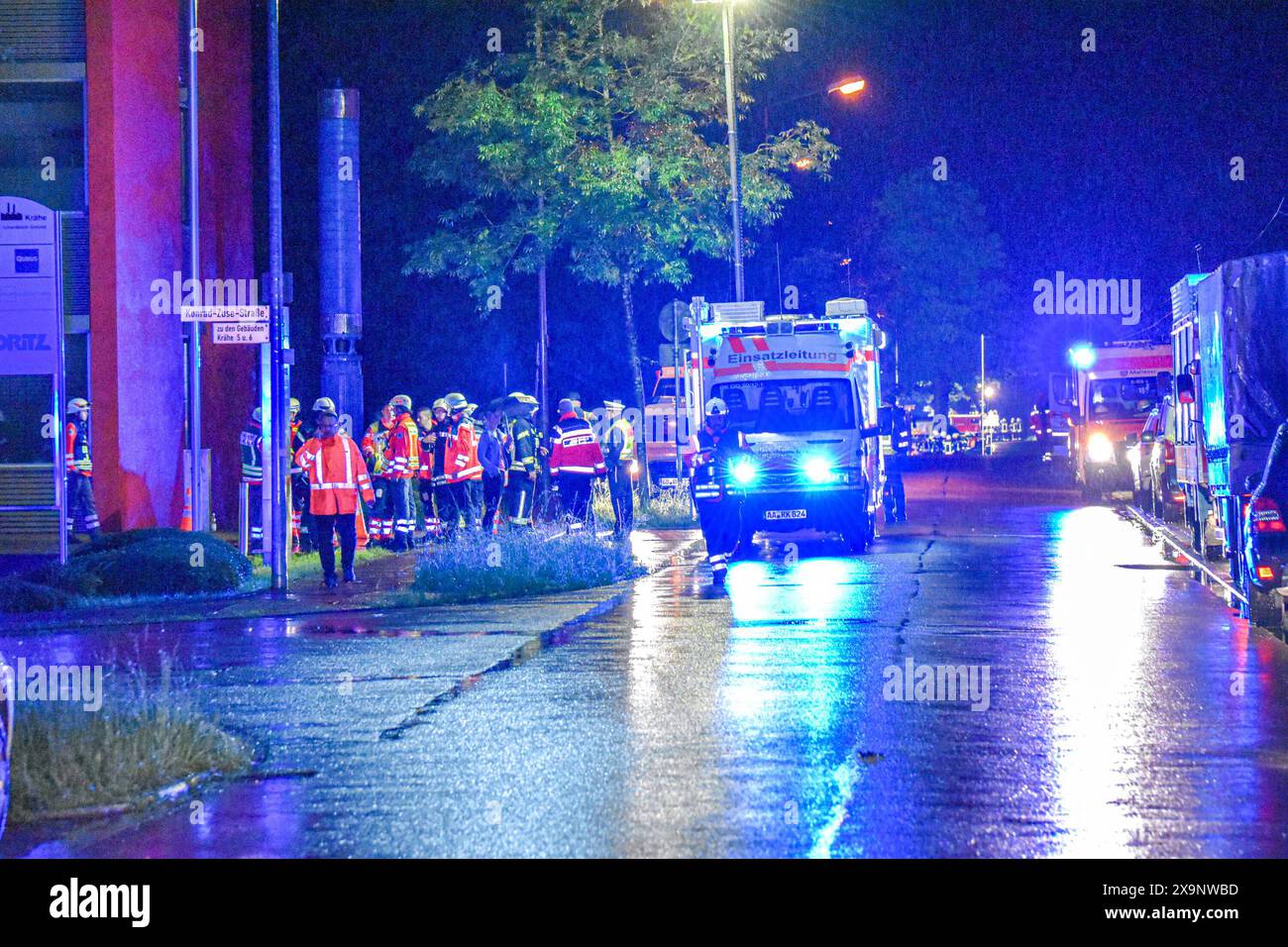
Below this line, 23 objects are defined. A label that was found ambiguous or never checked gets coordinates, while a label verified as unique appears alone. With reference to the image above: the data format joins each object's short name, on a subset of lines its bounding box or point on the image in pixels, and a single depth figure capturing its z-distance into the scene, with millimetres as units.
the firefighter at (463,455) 23188
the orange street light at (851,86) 29145
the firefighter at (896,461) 24958
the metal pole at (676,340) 26594
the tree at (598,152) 29375
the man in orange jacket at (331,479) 17984
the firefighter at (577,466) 23062
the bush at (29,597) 16172
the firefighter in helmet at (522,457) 23750
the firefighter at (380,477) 23391
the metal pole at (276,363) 17047
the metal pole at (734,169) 29016
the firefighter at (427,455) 25109
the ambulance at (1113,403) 34375
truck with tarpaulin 13445
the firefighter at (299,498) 22114
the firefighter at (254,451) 20734
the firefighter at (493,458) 23828
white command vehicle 21656
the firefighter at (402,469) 22984
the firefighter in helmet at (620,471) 24609
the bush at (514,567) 17047
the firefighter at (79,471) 23062
